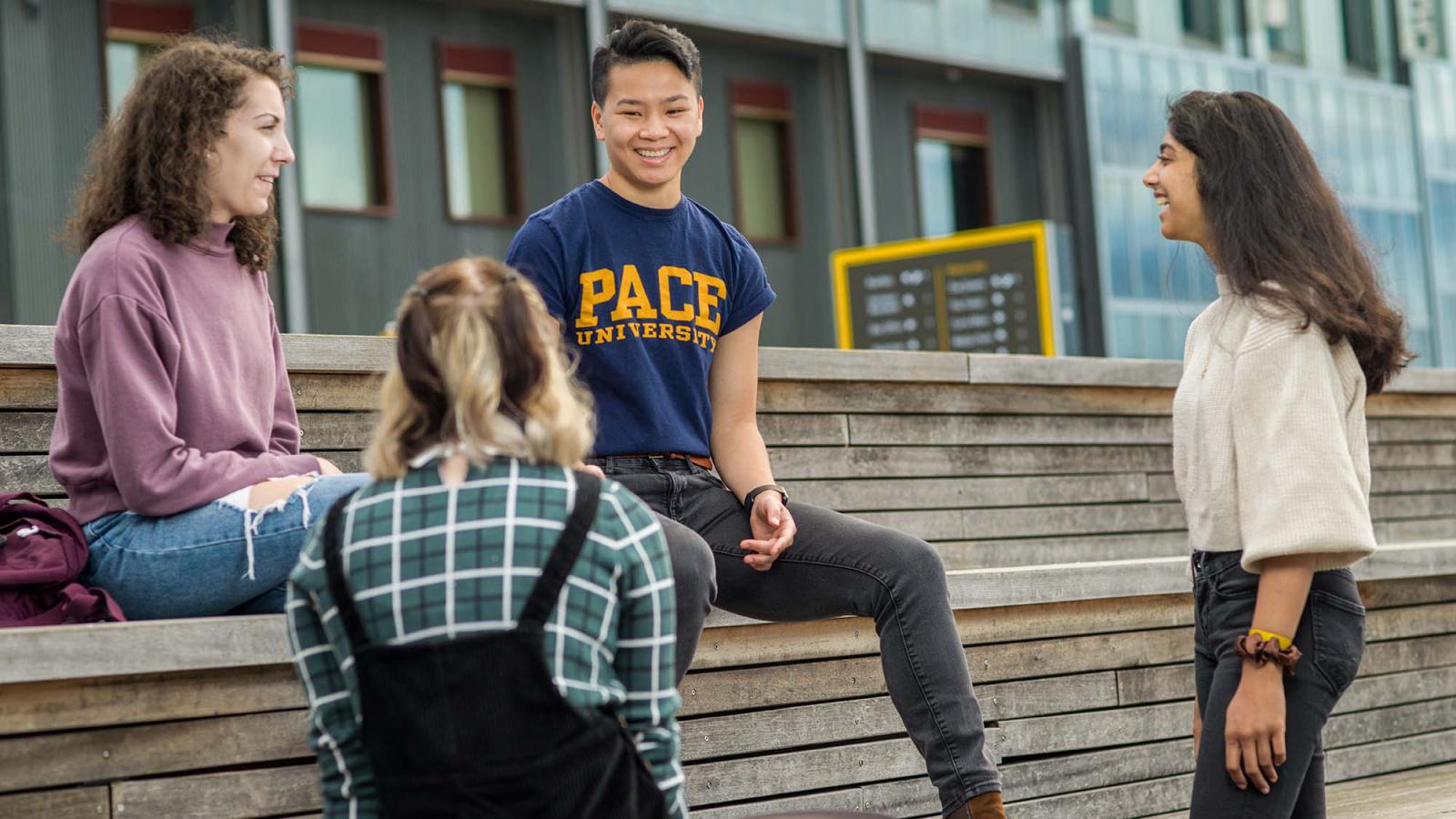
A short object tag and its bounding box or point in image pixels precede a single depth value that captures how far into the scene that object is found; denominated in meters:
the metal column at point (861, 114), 17.91
